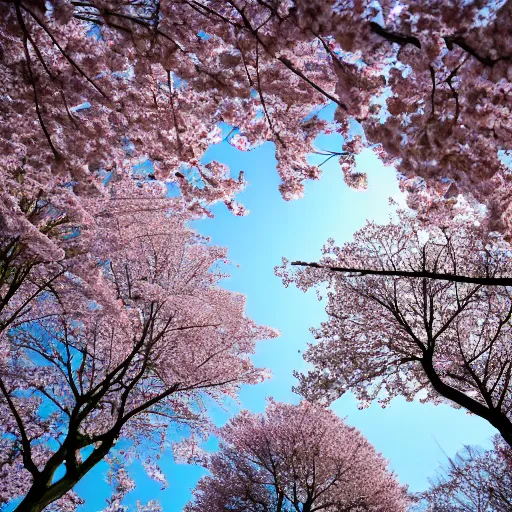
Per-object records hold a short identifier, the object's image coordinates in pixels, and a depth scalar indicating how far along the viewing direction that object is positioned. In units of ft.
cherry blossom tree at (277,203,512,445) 26.99
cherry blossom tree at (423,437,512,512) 44.47
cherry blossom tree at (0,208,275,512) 24.91
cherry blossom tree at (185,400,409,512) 47.93
